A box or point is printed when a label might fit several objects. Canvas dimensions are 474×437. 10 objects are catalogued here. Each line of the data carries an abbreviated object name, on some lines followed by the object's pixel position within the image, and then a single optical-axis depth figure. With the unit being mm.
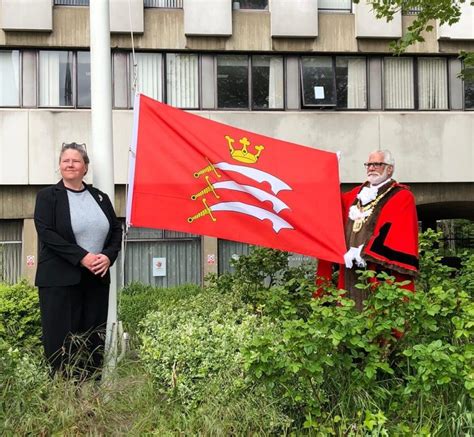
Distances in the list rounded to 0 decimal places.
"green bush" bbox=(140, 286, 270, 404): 3988
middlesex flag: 4789
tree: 8445
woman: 4484
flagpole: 5387
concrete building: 15320
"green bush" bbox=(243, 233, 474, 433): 3535
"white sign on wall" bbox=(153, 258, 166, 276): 16562
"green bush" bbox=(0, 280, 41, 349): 5844
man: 4844
